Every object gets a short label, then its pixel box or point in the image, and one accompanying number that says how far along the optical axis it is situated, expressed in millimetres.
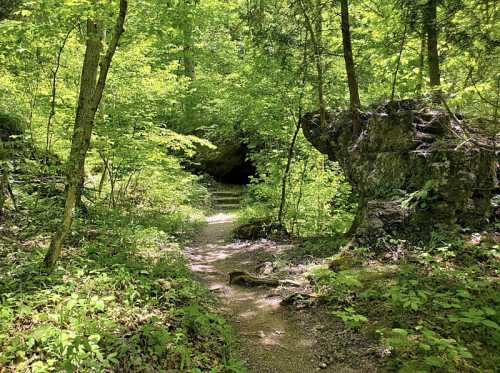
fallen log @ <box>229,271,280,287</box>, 7241
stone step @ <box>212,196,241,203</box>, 18672
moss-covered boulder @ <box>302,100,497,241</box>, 7047
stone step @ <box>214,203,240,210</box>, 17578
